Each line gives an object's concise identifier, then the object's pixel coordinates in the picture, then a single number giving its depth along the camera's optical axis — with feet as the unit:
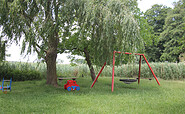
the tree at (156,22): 84.07
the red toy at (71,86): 23.08
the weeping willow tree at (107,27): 19.91
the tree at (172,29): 73.12
